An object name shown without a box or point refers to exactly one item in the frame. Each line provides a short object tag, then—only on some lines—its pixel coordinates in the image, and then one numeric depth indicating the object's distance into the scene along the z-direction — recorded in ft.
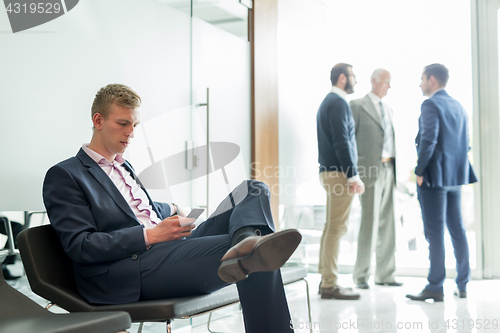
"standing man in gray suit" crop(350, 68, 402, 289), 13.29
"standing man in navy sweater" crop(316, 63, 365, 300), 11.98
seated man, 5.05
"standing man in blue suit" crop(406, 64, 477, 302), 11.26
